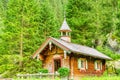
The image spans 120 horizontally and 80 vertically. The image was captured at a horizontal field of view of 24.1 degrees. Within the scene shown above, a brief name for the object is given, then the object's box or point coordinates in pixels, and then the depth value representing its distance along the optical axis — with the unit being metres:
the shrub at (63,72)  26.37
